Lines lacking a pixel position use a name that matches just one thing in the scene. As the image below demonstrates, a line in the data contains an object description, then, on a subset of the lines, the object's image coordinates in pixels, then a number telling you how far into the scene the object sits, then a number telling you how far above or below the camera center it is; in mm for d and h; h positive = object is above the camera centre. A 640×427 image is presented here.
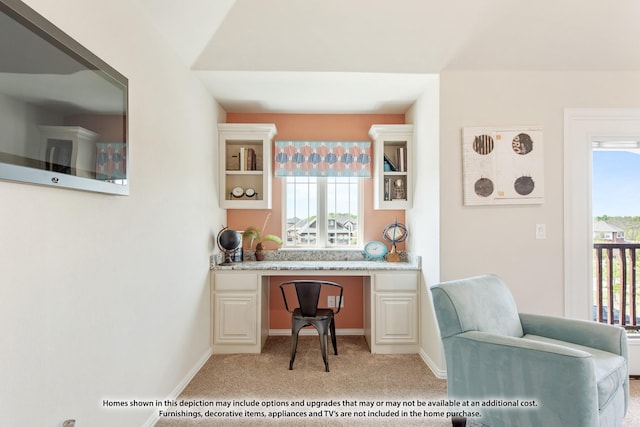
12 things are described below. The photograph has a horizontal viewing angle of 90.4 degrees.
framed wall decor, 2447 +391
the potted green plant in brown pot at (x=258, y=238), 3291 -237
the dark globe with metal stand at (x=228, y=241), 3066 -251
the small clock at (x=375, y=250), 3328 -364
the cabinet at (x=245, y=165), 3232 +532
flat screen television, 936 +372
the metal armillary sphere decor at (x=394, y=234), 3336 -195
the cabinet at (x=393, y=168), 3221 +495
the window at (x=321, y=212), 3629 +39
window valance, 3445 +622
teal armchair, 1437 -753
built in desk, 2900 -799
